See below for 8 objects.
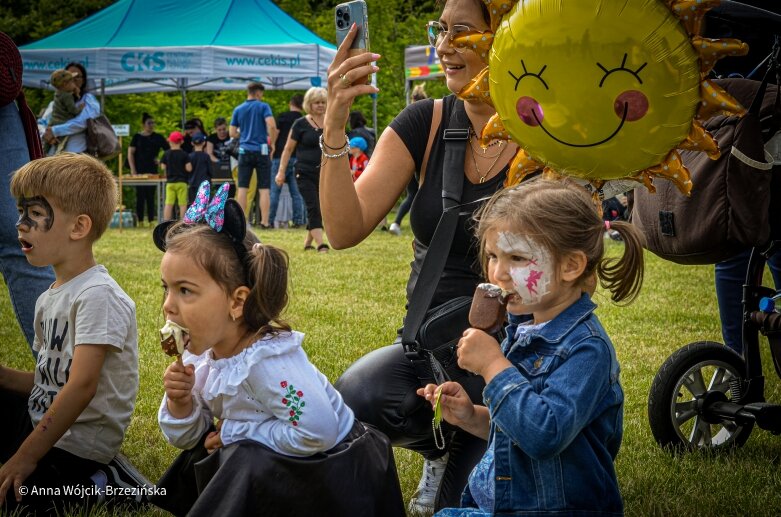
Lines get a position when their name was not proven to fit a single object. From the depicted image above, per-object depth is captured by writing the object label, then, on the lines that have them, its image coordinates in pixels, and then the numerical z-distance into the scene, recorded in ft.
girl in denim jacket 6.59
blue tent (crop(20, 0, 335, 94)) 52.16
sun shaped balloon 6.80
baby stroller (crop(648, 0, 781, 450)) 11.28
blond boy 9.35
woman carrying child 34.86
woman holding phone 9.21
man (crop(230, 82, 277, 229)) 48.34
